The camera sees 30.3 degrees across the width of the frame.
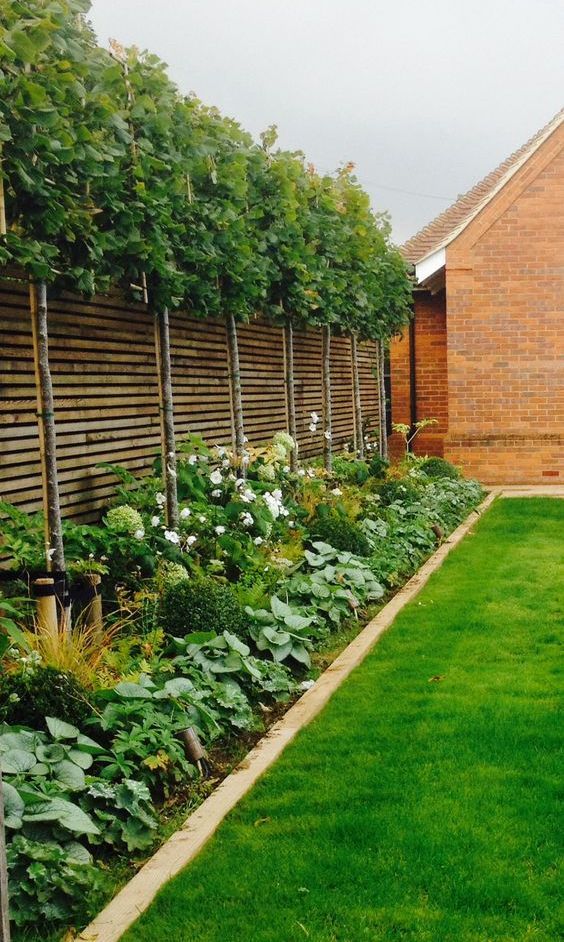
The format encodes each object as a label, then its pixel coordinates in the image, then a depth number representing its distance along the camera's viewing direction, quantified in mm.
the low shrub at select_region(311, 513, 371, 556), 8680
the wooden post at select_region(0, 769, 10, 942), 2070
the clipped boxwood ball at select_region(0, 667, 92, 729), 4301
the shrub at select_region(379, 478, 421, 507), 11703
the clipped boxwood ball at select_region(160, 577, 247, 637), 5734
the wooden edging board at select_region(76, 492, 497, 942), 3285
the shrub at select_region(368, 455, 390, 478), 13430
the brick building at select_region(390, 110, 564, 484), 16891
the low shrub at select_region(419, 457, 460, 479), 14852
